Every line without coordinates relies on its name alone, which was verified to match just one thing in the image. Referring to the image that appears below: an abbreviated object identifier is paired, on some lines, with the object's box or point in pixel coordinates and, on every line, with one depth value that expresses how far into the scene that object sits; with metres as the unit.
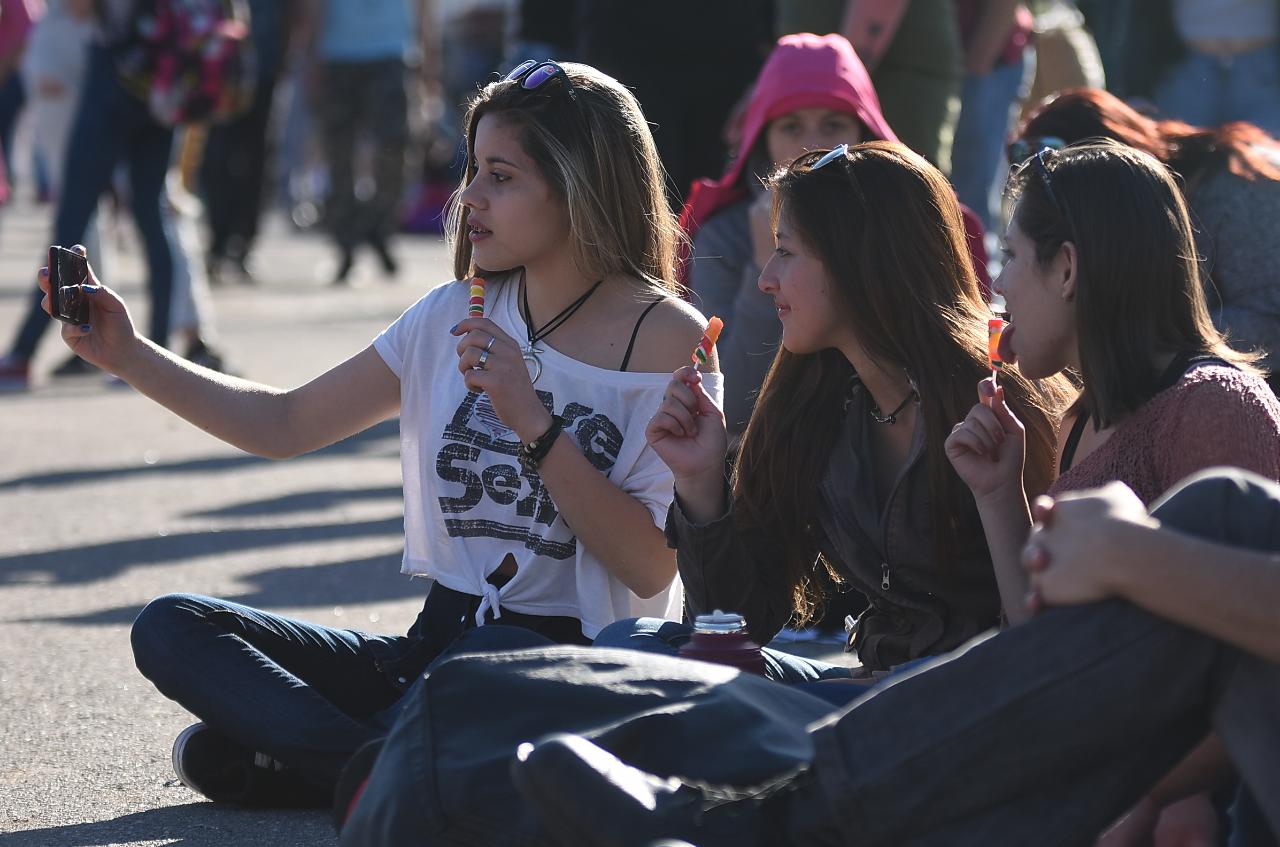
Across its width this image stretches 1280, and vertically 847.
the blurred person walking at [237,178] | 23.72
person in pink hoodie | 8.78
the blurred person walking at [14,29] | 18.52
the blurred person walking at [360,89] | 21.31
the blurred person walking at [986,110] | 12.13
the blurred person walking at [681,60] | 11.69
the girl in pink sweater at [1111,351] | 4.82
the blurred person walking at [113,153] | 14.12
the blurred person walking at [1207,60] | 10.90
